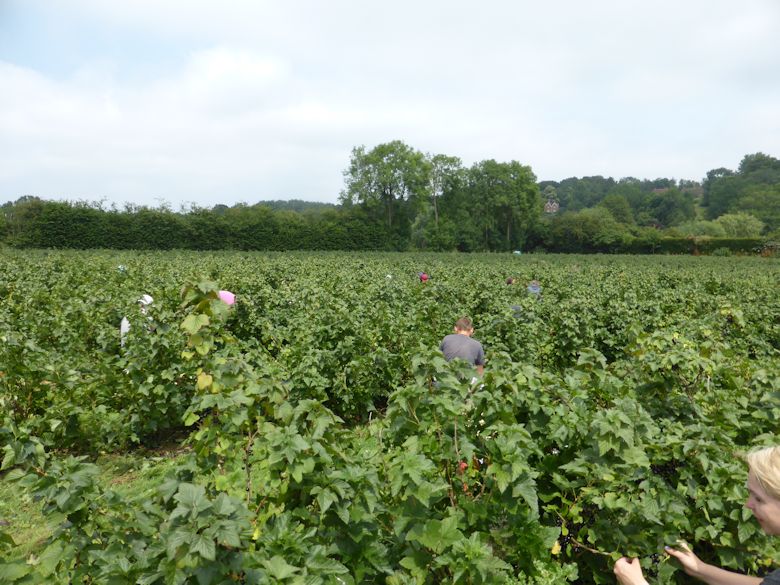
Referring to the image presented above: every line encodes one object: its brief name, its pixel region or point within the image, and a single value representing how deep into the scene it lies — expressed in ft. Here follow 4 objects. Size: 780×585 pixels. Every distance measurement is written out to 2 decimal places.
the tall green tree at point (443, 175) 248.52
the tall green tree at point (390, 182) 225.15
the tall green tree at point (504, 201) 236.22
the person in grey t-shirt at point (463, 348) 18.49
